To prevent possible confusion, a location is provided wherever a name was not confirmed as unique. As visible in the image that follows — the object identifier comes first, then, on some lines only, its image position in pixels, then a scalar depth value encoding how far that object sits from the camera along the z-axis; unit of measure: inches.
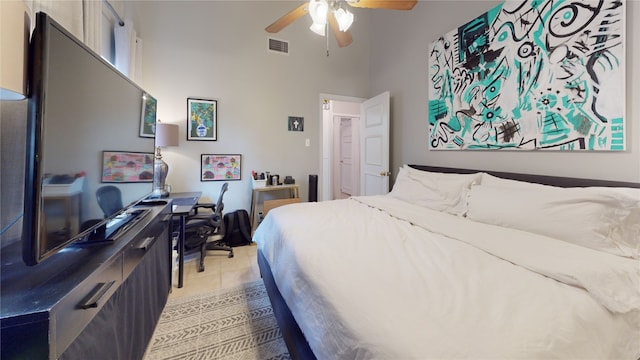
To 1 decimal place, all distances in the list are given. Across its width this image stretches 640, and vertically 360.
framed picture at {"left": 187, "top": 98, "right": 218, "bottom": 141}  125.0
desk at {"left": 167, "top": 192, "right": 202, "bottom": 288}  80.4
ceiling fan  72.7
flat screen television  26.4
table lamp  109.0
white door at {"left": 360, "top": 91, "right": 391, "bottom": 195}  135.9
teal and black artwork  62.3
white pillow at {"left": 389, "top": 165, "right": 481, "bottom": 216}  82.9
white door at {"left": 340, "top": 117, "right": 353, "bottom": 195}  234.7
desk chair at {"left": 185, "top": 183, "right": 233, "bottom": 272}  96.2
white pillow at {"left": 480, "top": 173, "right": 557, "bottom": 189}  69.3
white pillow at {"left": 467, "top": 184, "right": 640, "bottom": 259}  50.4
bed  27.9
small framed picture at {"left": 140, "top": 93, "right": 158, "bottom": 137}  63.7
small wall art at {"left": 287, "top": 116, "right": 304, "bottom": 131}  146.3
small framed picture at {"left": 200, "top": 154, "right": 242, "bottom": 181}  129.1
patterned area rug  57.7
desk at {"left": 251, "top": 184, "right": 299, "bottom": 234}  133.6
